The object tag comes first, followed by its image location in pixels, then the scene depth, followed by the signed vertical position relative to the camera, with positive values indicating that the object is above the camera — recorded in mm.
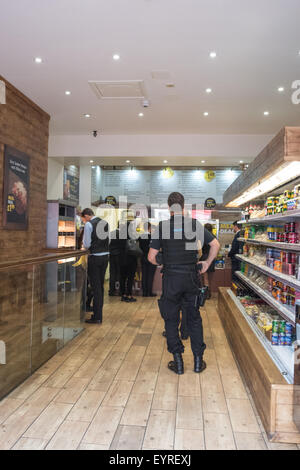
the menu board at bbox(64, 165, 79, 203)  8717 +1294
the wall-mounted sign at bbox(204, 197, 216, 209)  10062 +927
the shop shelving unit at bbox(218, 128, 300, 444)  2242 -900
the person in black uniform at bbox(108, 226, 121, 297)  7672 -575
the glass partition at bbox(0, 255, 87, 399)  2799 -753
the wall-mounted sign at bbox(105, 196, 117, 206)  10367 +1003
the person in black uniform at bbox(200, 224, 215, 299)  7518 -719
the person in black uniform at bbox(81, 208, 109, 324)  5176 -314
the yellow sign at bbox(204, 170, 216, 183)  9656 +1640
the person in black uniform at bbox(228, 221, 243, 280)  6301 -261
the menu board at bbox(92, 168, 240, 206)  10062 +1442
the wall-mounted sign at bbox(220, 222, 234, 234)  9750 +262
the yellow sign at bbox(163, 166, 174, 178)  9531 +1679
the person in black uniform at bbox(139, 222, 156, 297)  7637 -705
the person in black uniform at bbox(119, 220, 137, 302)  7277 -594
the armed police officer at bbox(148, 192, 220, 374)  3363 -341
